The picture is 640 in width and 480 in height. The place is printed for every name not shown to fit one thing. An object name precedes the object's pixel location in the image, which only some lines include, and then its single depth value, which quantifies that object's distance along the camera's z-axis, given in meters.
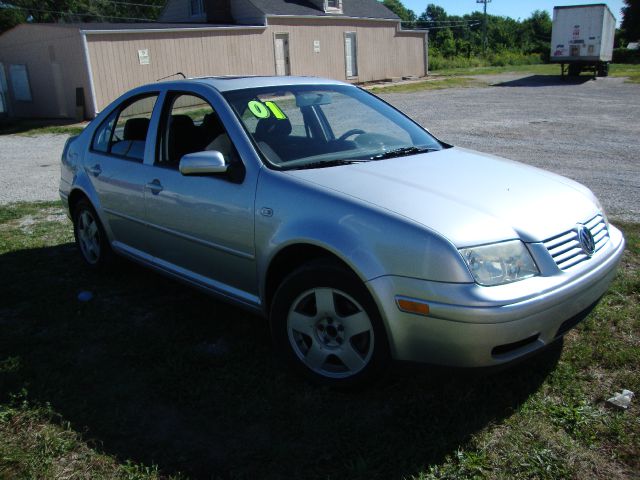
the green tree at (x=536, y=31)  70.57
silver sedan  2.88
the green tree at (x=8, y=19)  46.00
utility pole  60.74
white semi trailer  28.83
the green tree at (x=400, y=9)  96.25
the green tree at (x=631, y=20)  61.50
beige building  20.95
